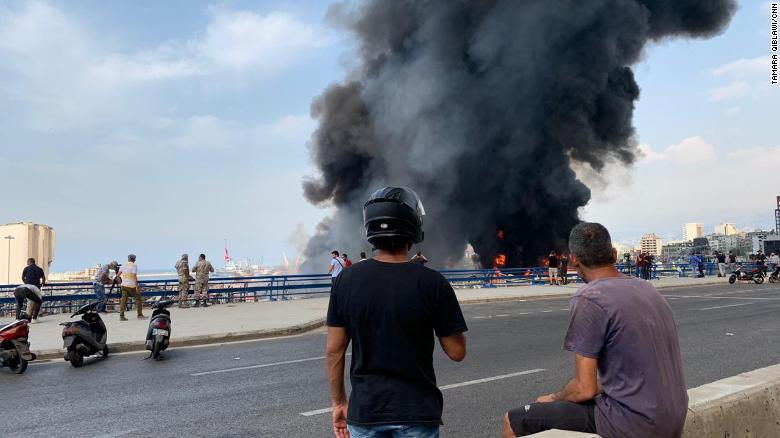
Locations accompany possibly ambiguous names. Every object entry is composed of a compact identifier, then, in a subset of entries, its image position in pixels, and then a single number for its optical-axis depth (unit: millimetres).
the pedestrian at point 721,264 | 32191
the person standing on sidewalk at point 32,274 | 13961
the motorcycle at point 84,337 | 8359
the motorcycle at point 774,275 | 27922
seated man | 2488
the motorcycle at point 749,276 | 26984
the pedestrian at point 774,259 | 29223
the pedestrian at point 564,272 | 26664
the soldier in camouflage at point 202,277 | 17469
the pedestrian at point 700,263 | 31820
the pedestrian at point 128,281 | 13758
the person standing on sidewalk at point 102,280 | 15383
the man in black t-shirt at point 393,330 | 2221
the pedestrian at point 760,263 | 27425
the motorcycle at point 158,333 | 8852
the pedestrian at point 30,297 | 12125
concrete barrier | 3037
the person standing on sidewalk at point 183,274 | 16641
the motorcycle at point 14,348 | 7831
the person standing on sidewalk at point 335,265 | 17162
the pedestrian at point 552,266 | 26312
